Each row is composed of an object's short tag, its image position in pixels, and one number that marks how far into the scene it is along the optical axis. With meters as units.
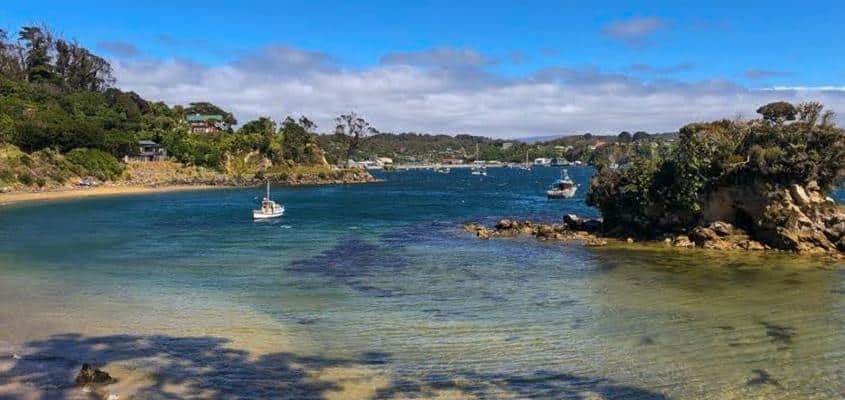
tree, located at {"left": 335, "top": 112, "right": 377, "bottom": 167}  168.57
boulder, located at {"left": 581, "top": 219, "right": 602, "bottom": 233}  45.18
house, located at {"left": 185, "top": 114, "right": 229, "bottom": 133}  163.98
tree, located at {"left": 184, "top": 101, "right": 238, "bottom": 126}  184.25
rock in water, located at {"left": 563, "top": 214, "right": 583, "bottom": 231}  46.03
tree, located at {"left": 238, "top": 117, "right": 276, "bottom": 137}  150.50
